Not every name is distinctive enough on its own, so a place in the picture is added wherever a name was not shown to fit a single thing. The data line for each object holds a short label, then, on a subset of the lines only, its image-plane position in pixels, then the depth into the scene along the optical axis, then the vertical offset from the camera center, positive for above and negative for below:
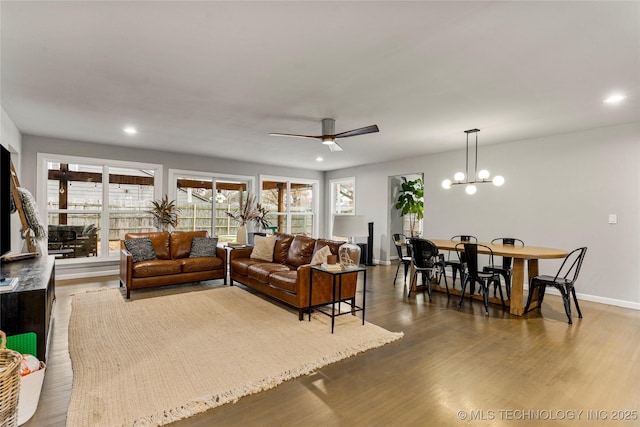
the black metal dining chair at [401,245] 5.58 -0.55
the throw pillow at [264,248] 5.25 -0.57
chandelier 4.78 +0.66
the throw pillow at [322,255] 3.92 -0.51
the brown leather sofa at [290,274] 3.76 -0.79
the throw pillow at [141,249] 5.04 -0.58
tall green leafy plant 7.89 +0.39
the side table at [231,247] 5.49 -0.60
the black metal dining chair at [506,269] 4.43 -0.74
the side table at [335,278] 3.46 -0.75
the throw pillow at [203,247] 5.51 -0.59
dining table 3.81 -0.58
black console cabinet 2.39 -0.76
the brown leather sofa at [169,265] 4.72 -0.82
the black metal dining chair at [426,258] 4.59 -0.63
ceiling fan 4.20 +1.10
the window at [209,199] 7.17 +0.34
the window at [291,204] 8.62 +0.30
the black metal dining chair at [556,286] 3.80 -0.83
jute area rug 2.11 -1.24
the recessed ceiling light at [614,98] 3.42 +1.32
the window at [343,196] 8.97 +0.54
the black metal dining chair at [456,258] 4.66 -0.73
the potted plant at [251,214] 7.33 -0.01
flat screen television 3.21 +0.11
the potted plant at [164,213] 6.43 -0.01
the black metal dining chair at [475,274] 4.12 -0.77
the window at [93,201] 5.82 +0.21
